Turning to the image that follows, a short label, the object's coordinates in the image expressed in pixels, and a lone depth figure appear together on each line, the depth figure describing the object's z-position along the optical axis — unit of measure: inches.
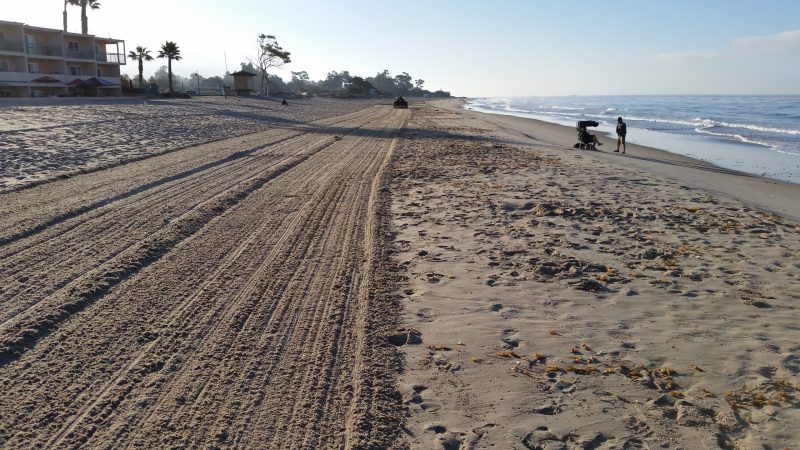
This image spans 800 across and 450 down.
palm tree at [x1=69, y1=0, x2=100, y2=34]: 2542.3
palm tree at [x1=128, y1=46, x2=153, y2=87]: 2679.6
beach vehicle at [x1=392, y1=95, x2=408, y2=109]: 2388.7
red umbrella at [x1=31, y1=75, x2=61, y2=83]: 1841.5
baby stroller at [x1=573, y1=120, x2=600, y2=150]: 795.4
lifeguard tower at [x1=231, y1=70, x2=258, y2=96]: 2760.8
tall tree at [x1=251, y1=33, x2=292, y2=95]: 4050.2
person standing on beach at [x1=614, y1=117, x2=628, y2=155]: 786.2
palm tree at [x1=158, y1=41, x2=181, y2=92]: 2591.0
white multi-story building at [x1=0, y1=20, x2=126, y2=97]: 1792.6
